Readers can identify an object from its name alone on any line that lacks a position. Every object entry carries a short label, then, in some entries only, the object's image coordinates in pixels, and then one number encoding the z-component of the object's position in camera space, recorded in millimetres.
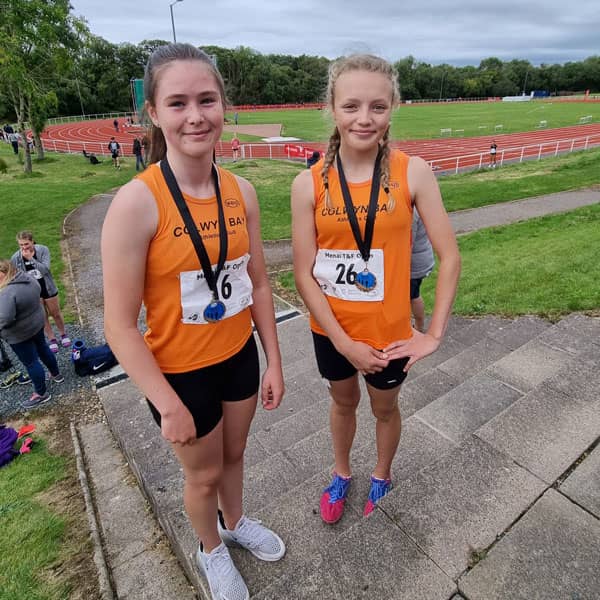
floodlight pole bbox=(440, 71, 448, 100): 88444
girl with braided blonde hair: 1697
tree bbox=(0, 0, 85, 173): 14062
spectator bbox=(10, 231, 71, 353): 5340
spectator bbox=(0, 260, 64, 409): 4352
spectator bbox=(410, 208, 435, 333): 3353
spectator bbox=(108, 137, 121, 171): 20094
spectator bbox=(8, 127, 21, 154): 24839
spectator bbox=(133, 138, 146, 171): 18662
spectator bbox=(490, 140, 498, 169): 17484
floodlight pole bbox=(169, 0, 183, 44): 20097
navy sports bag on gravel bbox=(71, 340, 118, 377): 4984
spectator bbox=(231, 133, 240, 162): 21003
